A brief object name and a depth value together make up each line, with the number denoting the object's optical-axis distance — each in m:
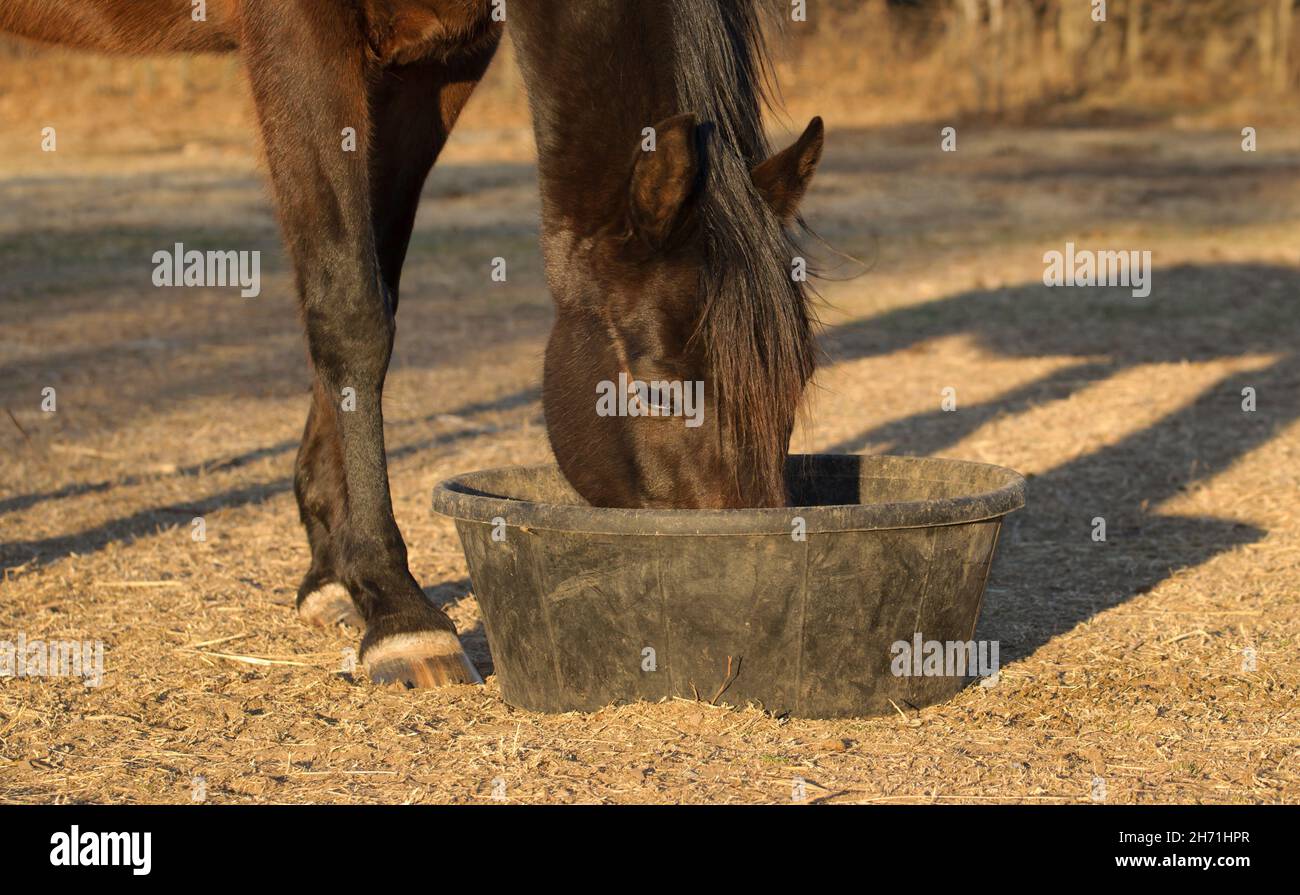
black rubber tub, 3.03
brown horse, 3.01
